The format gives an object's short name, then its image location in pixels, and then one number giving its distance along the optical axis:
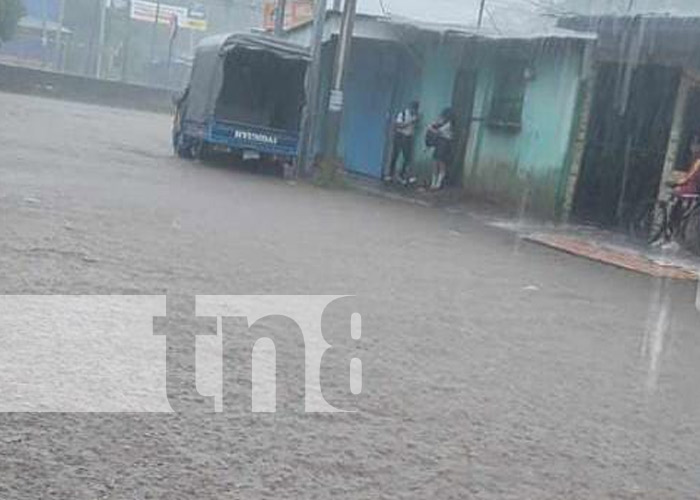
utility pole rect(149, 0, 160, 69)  51.81
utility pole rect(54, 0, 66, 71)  51.66
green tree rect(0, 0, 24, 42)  43.50
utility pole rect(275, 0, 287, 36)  26.17
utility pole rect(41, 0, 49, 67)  55.97
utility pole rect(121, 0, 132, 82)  48.69
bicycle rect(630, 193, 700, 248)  15.10
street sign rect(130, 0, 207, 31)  62.50
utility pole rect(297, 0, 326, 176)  21.20
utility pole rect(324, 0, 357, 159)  20.39
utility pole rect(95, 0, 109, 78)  52.11
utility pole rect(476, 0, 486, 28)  22.89
